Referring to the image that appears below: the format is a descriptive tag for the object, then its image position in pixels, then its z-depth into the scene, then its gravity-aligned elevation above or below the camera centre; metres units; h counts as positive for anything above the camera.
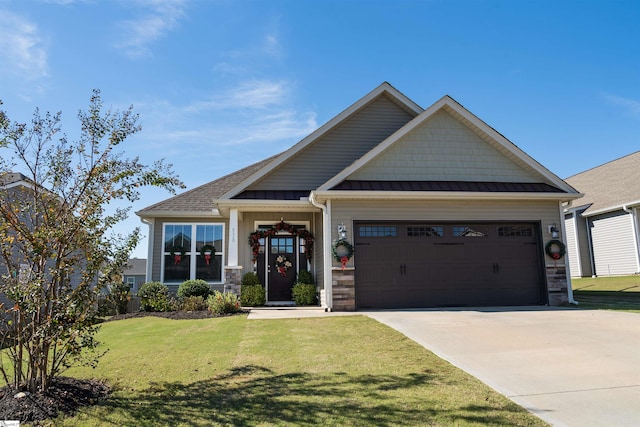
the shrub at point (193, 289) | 12.25 -0.39
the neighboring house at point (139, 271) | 42.36 +0.68
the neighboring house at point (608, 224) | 17.20 +1.88
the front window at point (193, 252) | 14.28 +0.84
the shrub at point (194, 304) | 11.21 -0.75
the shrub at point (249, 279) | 12.23 -0.14
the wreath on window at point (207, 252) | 14.35 +0.82
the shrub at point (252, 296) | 11.85 -0.60
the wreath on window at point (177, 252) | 14.25 +0.84
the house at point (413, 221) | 10.88 +1.40
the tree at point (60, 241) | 4.07 +0.39
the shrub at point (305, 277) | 12.49 -0.11
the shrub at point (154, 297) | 11.69 -0.57
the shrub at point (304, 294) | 12.06 -0.59
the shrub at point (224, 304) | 10.46 -0.71
